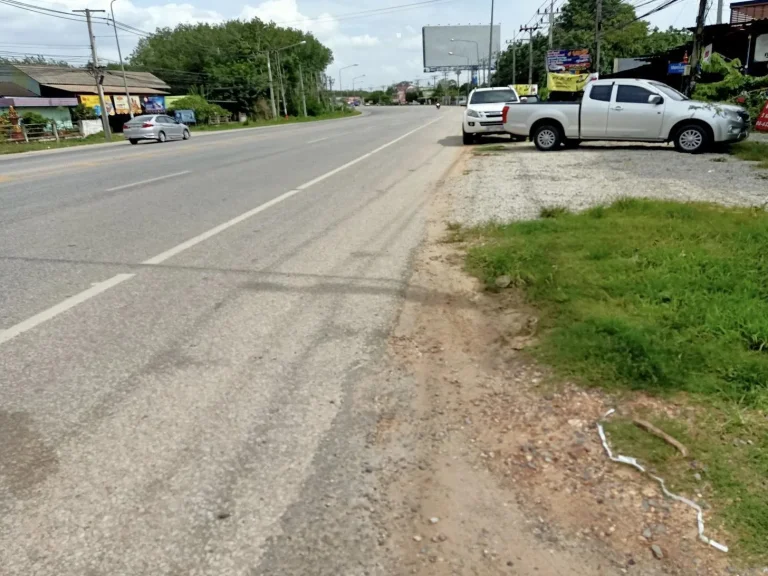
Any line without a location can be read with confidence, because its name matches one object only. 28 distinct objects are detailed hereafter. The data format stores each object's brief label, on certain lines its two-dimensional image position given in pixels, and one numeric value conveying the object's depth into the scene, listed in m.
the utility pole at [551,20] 45.81
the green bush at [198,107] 59.94
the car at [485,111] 19.36
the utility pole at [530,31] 57.69
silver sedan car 31.08
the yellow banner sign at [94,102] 52.41
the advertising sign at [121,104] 55.50
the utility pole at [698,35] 18.09
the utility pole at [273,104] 64.67
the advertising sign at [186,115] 55.80
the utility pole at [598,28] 33.94
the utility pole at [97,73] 36.57
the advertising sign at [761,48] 25.41
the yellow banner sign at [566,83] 37.72
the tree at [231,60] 74.62
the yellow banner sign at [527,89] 51.35
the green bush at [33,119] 40.38
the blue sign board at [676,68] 30.87
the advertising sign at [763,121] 18.31
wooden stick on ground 2.76
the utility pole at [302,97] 82.62
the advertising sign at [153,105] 58.12
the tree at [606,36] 61.53
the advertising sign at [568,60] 43.97
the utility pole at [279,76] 77.63
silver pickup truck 14.04
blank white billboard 92.44
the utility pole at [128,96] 45.79
